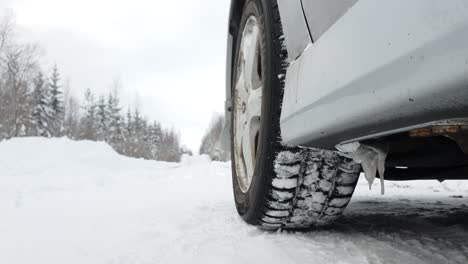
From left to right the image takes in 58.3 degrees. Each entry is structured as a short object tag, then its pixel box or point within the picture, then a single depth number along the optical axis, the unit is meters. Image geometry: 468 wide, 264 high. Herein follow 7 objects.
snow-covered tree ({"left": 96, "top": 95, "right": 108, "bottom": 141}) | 51.00
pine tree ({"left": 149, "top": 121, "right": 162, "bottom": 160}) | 64.12
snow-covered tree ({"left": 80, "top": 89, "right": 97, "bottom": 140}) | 53.34
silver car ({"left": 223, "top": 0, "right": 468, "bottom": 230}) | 0.68
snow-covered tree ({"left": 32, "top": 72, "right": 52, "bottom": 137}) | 41.81
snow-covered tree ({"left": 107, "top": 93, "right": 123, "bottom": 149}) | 51.41
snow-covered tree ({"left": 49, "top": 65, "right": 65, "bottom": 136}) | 45.06
